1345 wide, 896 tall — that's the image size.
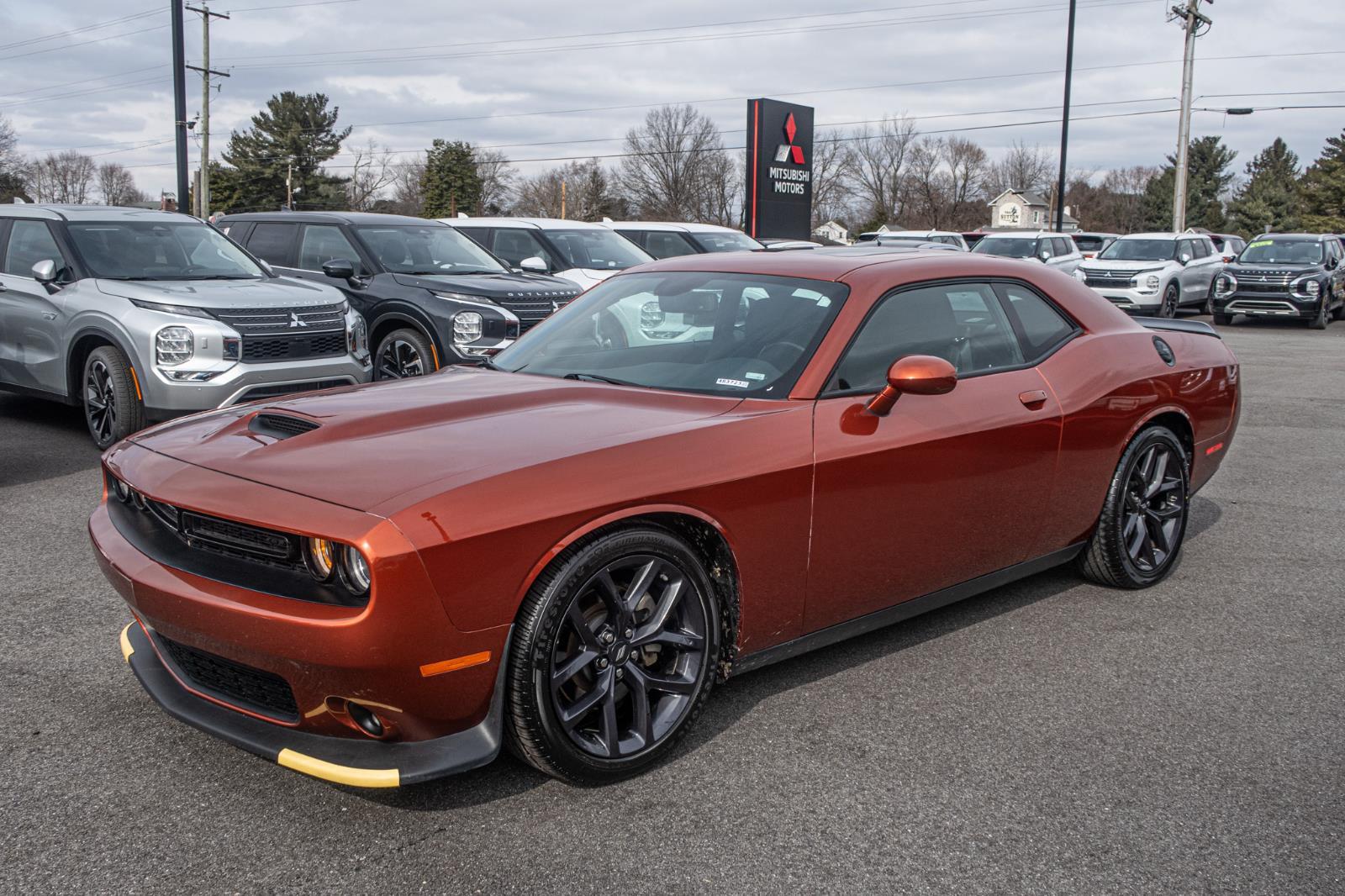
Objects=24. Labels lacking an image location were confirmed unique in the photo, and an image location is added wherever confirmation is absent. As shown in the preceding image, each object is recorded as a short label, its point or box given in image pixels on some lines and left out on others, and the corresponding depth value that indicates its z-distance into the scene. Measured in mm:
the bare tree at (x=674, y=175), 81688
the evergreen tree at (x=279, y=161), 66562
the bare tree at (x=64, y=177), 100625
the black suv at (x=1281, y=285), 21609
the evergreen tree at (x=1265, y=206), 82688
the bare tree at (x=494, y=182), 83000
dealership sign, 23391
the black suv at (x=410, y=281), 9680
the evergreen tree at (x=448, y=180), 71688
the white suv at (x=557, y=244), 13547
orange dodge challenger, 2850
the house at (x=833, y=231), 102969
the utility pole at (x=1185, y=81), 35750
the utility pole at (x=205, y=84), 45156
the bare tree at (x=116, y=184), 97812
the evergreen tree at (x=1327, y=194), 71438
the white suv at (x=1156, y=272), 21828
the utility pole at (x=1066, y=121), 35594
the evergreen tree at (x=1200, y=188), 88312
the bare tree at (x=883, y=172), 94875
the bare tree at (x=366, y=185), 80375
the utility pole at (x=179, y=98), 20312
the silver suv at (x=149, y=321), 7641
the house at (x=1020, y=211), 111562
